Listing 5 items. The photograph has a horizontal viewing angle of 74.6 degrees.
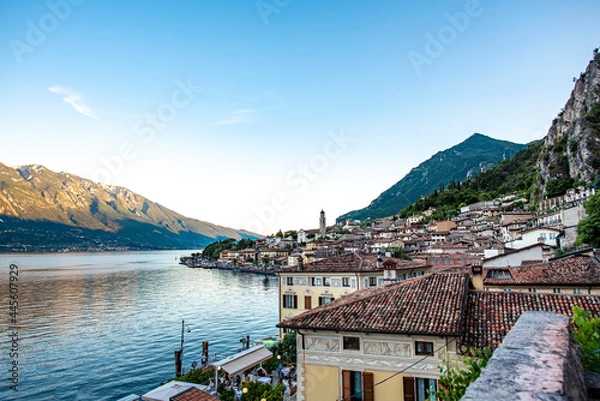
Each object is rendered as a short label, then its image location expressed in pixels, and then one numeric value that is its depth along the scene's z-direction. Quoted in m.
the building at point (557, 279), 20.62
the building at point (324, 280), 30.05
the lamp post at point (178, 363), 30.27
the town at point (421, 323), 3.18
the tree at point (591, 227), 44.41
